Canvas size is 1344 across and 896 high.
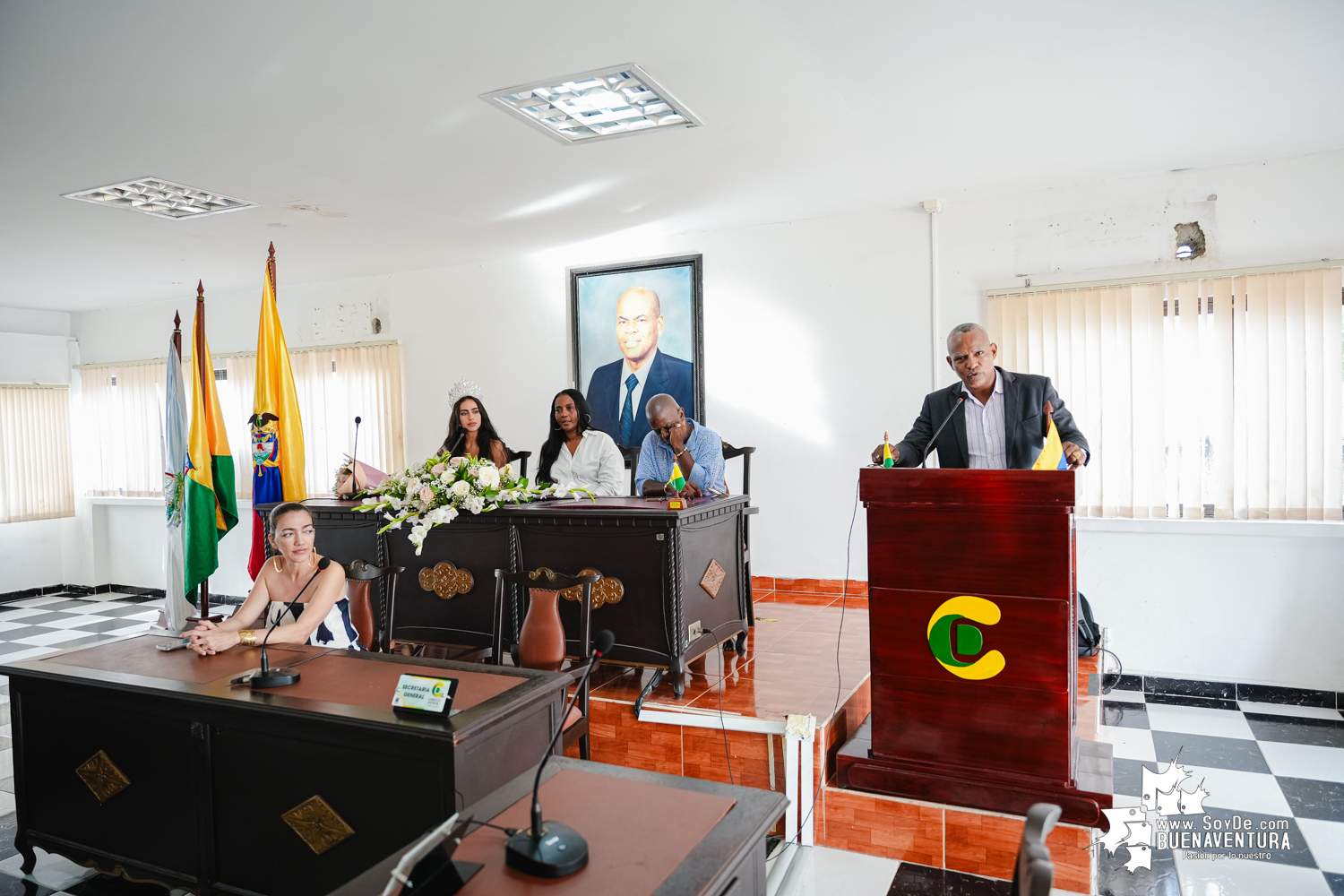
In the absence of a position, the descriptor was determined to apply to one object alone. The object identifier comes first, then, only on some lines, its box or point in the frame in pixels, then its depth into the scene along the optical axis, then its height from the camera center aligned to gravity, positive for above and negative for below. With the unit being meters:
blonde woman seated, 3.06 -0.64
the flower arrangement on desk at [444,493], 3.93 -0.33
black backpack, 4.40 -1.22
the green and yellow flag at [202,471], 5.29 -0.26
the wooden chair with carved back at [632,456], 6.25 -0.27
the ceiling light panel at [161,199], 4.77 +1.42
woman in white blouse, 4.82 -0.19
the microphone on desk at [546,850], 1.34 -0.71
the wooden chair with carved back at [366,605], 3.52 -0.77
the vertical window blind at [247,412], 7.45 +0.19
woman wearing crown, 4.92 -0.03
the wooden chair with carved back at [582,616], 2.98 -0.79
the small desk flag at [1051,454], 2.59 -0.14
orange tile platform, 2.73 -1.34
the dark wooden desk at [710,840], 1.34 -0.76
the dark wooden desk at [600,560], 3.64 -0.67
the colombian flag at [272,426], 5.16 +0.03
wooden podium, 2.55 -0.75
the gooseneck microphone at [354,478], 4.77 -0.29
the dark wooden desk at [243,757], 2.14 -0.93
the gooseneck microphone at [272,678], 2.42 -0.73
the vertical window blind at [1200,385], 4.50 +0.11
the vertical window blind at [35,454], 8.28 -0.17
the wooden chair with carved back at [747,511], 4.37 -0.50
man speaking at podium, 3.15 -0.02
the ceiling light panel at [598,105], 3.47 +1.44
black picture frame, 6.11 +0.84
